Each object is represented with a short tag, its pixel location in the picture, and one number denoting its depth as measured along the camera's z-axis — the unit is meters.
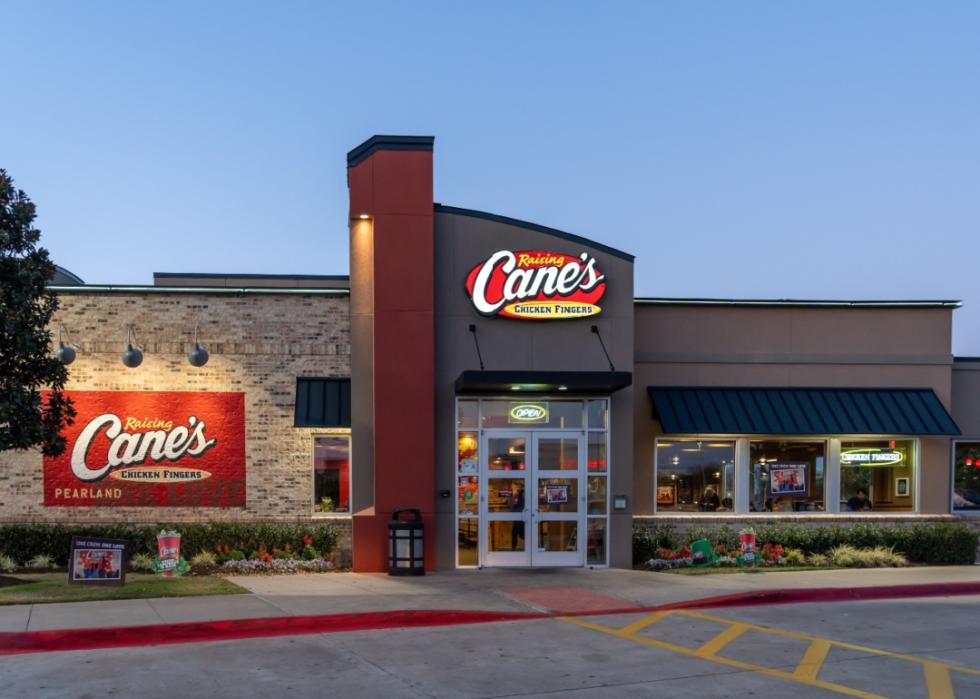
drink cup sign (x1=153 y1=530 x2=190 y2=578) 16.39
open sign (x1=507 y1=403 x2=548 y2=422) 18.00
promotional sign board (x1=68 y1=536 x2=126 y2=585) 14.80
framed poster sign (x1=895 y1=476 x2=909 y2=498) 20.25
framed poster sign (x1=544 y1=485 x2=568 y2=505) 17.94
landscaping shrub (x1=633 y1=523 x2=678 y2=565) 18.56
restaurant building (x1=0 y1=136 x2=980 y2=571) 17.47
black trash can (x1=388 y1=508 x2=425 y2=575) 16.80
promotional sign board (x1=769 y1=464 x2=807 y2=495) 19.72
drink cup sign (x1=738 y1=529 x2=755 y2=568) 18.19
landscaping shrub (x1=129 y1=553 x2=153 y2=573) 17.17
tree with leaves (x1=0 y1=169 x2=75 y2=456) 14.41
